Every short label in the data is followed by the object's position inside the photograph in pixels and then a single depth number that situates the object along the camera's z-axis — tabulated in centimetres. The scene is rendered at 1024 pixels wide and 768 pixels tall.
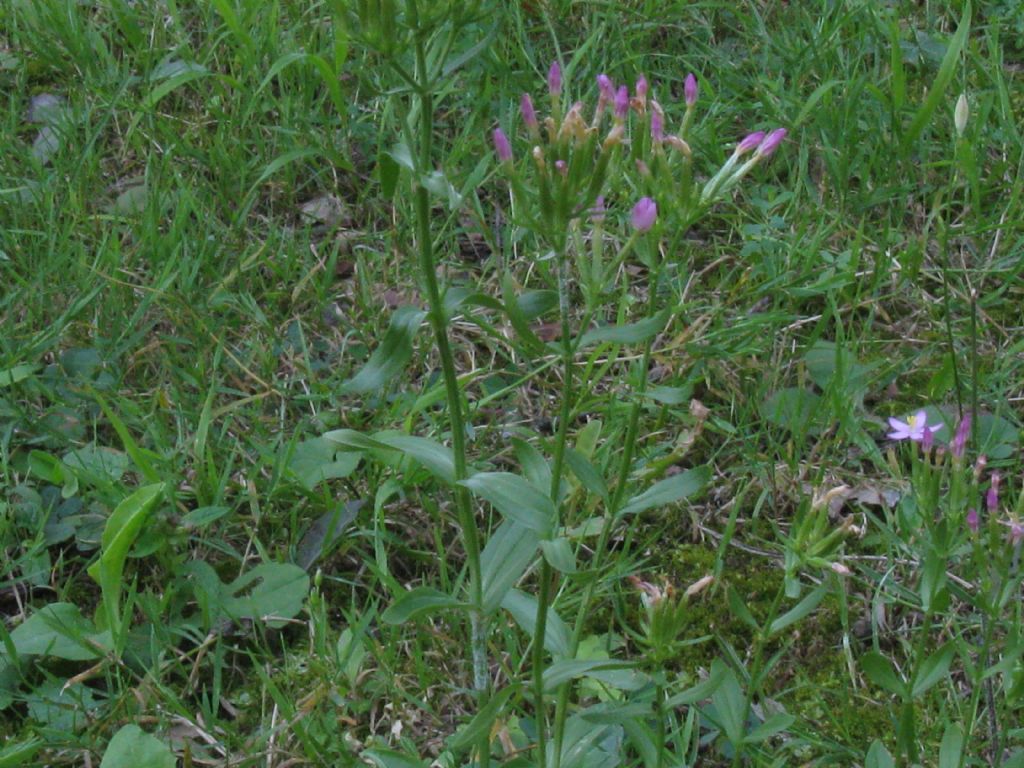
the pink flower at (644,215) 65
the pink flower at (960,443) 68
